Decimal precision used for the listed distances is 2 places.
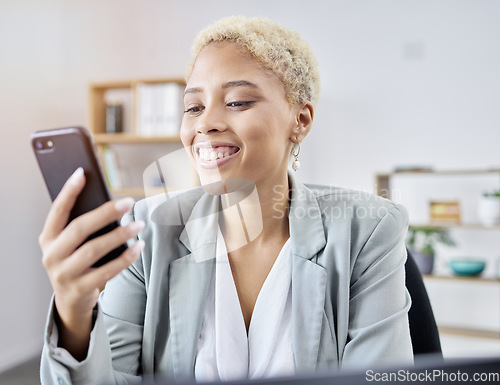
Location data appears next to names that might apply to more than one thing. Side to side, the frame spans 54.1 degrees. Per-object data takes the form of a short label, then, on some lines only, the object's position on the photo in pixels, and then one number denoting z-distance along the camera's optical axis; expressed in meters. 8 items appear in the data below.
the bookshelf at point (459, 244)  3.20
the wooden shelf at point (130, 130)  3.21
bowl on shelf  3.03
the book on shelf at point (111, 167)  3.38
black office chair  1.03
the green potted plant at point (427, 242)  3.09
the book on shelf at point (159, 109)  3.18
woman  0.98
